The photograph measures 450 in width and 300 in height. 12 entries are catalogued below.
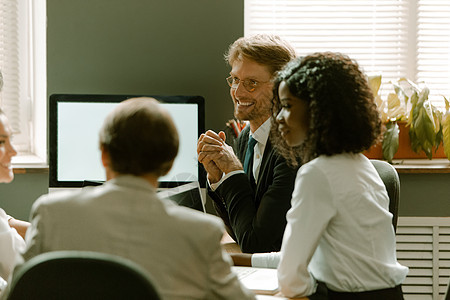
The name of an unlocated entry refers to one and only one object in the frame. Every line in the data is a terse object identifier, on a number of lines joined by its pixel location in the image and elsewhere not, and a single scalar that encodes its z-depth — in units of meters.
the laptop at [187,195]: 3.33
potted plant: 4.47
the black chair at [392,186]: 3.31
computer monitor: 3.72
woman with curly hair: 2.69
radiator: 4.64
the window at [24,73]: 4.61
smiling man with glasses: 3.21
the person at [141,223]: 2.40
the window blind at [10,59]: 4.62
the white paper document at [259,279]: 2.74
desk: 2.71
